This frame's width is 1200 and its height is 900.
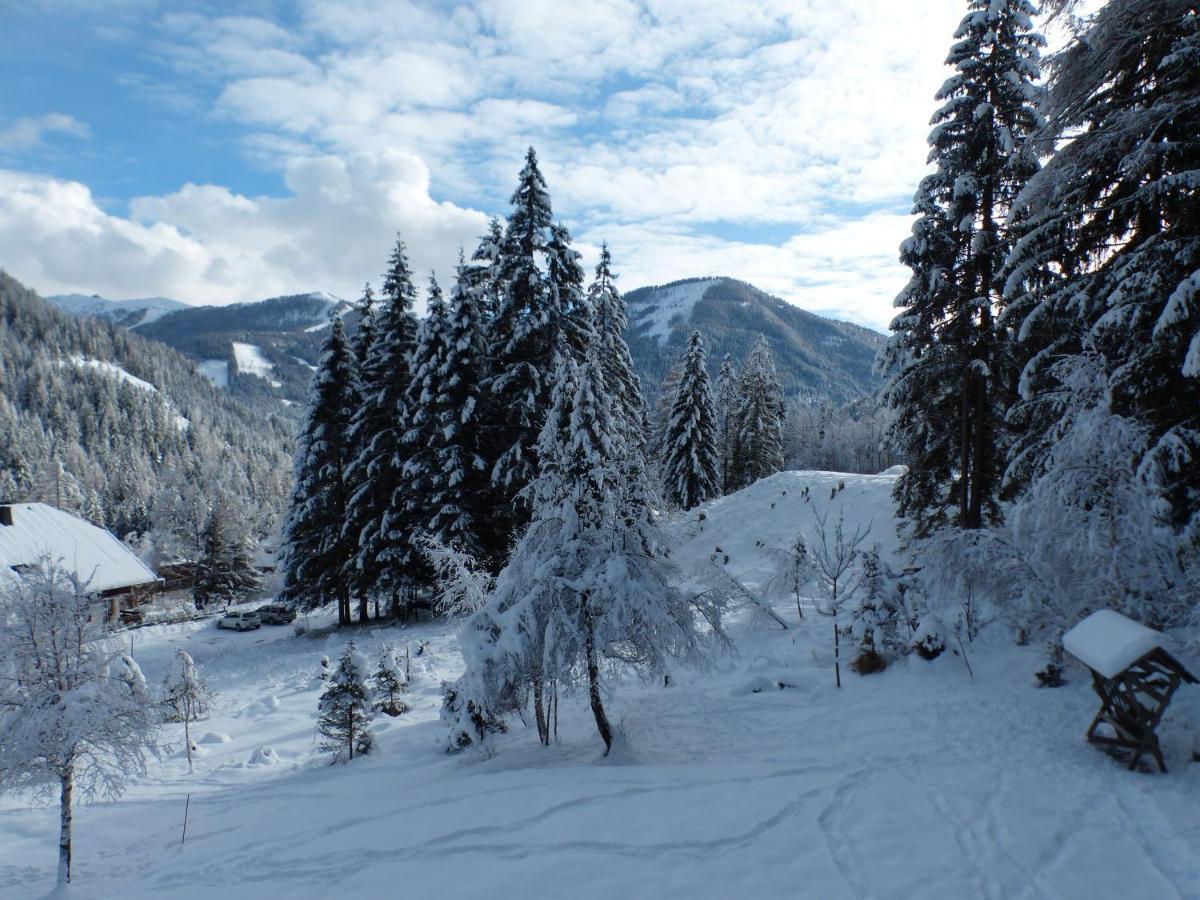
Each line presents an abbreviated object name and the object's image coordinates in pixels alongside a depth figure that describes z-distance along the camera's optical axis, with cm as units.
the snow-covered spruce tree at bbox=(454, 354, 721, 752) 1021
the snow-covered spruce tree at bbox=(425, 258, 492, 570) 2231
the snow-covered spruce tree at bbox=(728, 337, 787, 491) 4653
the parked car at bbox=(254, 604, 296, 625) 3356
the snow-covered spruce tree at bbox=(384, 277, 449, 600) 2303
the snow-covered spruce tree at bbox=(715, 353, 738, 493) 5169
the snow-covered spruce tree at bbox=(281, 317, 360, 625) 2634
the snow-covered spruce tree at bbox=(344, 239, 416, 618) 2447
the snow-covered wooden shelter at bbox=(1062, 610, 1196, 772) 782
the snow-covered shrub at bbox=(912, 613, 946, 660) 1378
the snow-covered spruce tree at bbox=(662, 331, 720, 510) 4150
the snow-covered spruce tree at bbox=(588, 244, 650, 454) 2742
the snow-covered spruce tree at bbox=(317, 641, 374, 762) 1393
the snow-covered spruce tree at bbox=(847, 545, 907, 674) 1445
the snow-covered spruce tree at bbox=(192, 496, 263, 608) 4684
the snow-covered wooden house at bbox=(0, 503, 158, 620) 3241
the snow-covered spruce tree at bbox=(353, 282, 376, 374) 2662
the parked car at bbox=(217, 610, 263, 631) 3256
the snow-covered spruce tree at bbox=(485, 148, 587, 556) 2138
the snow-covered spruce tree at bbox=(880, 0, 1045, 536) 1409
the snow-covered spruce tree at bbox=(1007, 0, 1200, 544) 916
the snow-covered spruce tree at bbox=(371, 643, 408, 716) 1747
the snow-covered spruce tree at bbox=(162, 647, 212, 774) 1717
